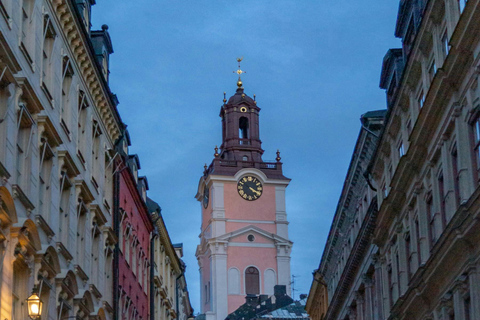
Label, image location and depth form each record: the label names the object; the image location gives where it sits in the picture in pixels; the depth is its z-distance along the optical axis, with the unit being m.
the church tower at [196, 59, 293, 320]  125.38
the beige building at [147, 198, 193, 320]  61.16
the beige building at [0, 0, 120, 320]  26.23
